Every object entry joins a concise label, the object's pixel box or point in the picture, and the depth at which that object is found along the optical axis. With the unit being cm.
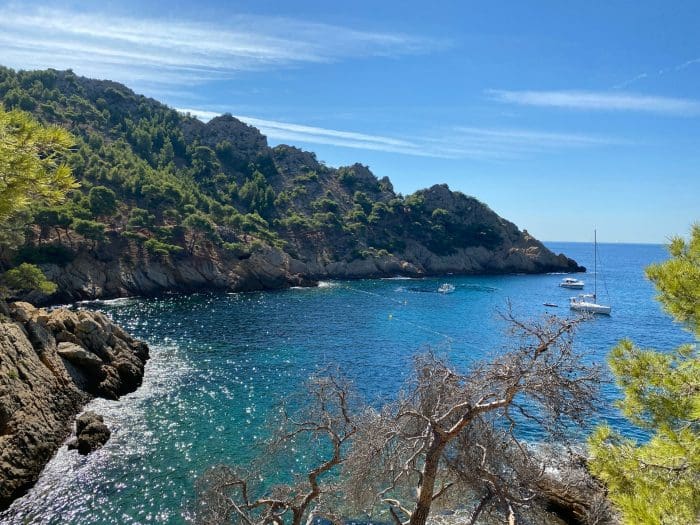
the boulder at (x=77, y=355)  2659
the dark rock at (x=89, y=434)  2058
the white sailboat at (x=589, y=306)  5856
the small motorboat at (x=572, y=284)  8431
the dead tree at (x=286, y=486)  1107
